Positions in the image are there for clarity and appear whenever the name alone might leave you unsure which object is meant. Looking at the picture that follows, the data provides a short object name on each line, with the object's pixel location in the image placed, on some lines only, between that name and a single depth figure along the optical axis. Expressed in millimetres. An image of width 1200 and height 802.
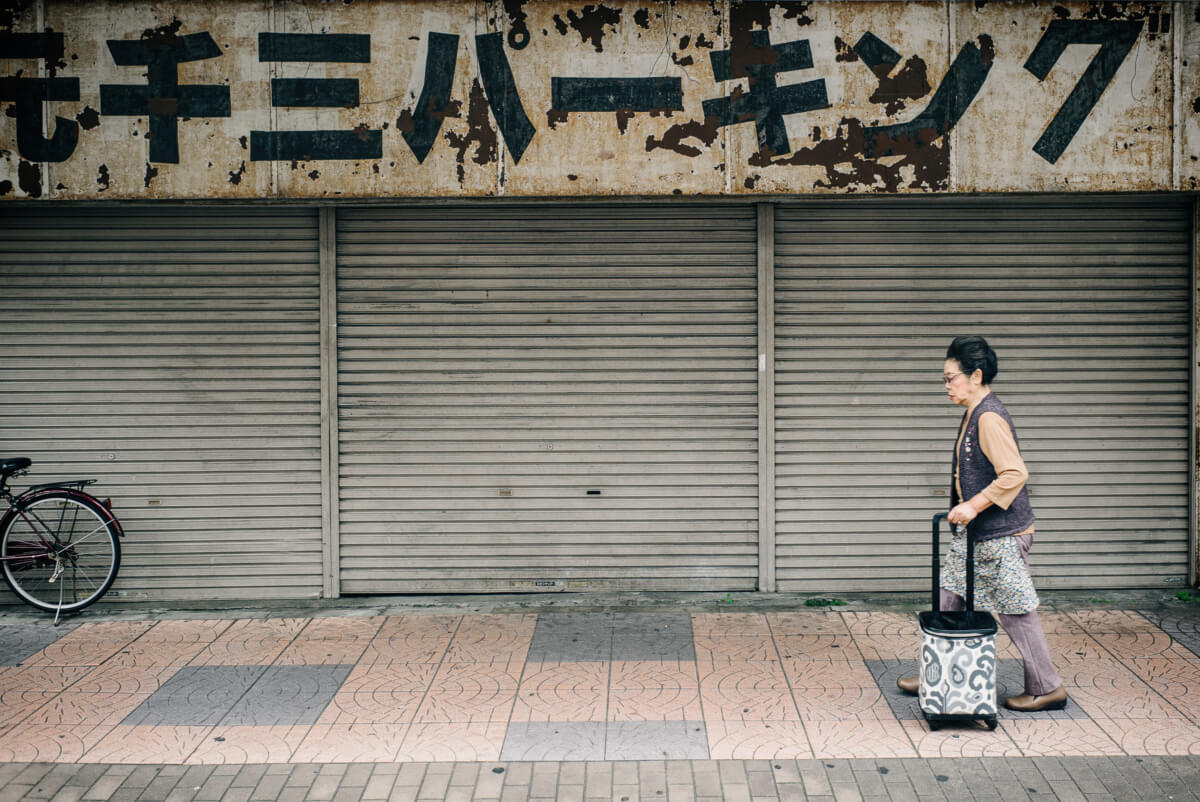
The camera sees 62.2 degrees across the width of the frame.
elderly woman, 4930
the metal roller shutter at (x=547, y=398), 7367
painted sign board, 6703
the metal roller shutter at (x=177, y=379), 7332
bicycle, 7000
